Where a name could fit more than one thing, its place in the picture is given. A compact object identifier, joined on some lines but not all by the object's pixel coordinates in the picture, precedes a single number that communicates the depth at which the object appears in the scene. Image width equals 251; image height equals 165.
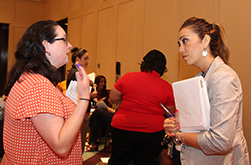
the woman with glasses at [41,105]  1.06
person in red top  2.38
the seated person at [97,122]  4.32
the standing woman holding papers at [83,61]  3.33
